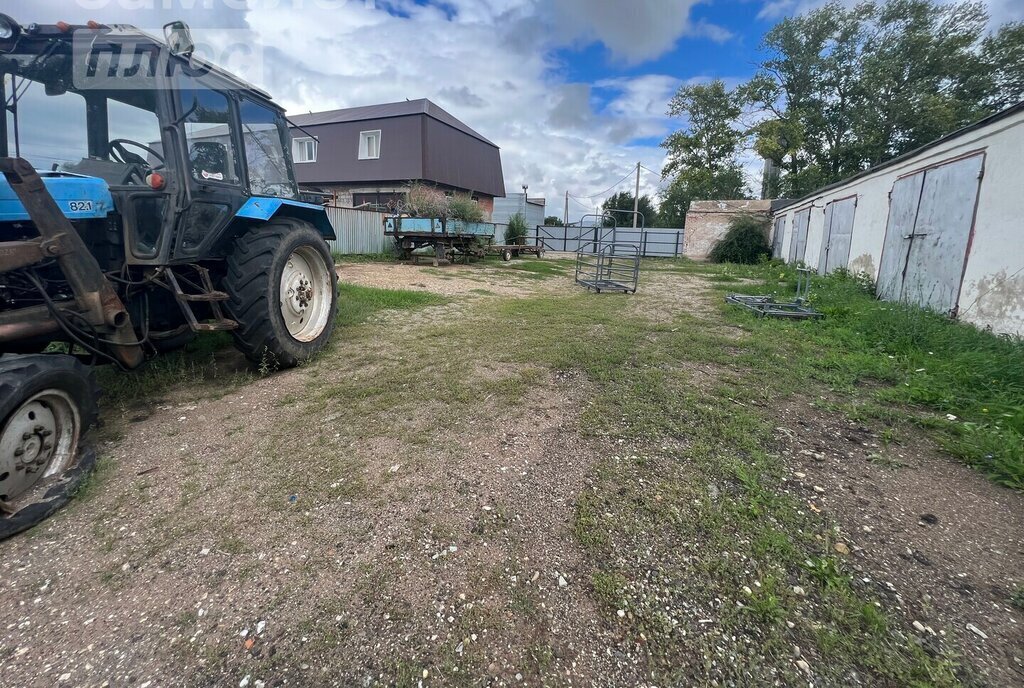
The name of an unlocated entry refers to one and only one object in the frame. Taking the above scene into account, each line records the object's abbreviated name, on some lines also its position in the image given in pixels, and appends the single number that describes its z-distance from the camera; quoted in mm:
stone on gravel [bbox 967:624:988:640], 1688
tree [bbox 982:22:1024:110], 23125
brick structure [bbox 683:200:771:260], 23344
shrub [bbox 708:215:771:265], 21688
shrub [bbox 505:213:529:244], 20828
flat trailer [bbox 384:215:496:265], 13672
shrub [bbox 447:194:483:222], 15039
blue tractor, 2387
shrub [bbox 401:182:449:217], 14320
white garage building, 5156
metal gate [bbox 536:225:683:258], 27188
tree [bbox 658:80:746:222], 30734
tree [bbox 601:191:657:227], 48744
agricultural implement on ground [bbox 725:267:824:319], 7012
